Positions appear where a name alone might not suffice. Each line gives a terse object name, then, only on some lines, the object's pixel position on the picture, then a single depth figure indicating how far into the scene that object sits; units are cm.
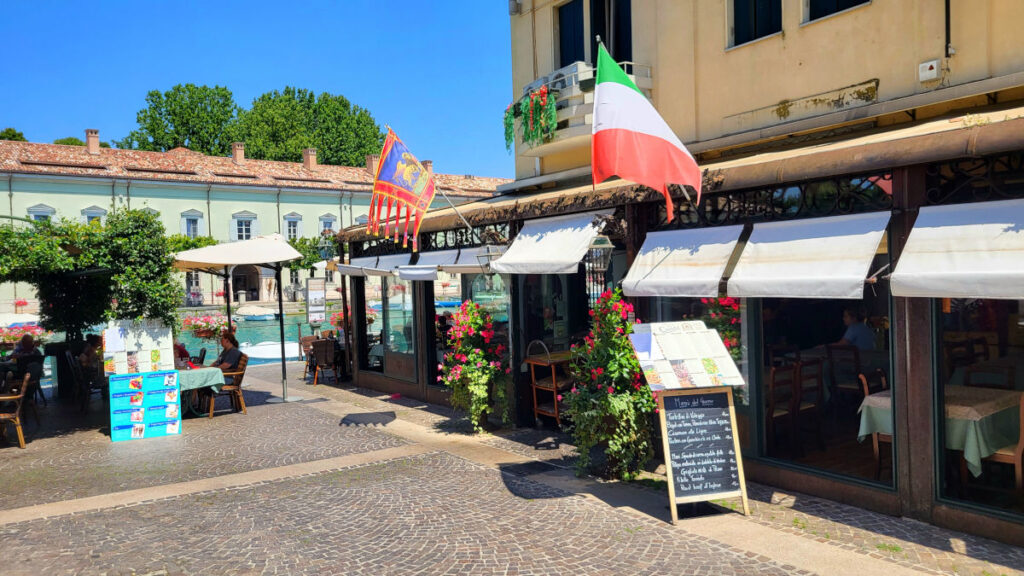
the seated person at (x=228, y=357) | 1171
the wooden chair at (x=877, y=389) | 628
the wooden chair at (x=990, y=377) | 615
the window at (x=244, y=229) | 4747
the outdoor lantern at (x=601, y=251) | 784
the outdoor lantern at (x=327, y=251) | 1617
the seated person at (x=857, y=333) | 820
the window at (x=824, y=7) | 729
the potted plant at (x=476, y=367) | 945
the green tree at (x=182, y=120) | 5434
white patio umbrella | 1159
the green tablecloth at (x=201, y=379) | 1073
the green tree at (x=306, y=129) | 5509
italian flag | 612
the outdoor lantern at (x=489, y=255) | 941
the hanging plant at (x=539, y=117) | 996
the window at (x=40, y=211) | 4044
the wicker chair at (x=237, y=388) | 1148
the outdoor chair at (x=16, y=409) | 921
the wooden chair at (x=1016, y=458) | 549
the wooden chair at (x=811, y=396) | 728
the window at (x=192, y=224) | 4522
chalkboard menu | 591
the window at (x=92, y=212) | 4206
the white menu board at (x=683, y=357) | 607
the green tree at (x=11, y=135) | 6009
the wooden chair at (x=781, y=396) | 704
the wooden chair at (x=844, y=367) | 795
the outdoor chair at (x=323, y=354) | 1501
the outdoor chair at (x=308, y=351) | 1568
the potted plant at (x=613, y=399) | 689
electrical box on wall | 645
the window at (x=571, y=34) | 1092
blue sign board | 988
